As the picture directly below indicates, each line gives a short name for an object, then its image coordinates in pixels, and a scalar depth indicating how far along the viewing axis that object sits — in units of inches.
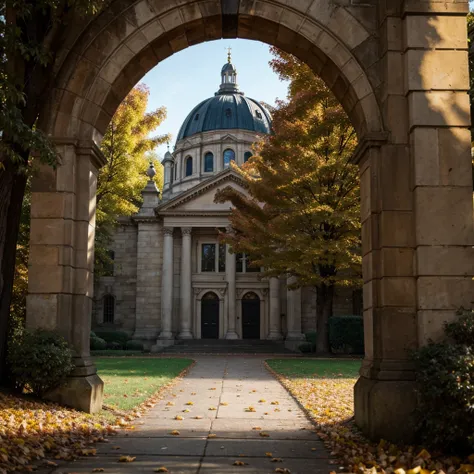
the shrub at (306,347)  1331.2
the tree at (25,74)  307.7
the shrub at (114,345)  1506.4
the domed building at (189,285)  1688.0
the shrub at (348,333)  1178.6
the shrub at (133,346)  1502.2
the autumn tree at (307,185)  865.5
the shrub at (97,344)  1354.9
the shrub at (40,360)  320.8
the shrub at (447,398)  238.2
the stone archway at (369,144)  304.0
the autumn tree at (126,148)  975.0
